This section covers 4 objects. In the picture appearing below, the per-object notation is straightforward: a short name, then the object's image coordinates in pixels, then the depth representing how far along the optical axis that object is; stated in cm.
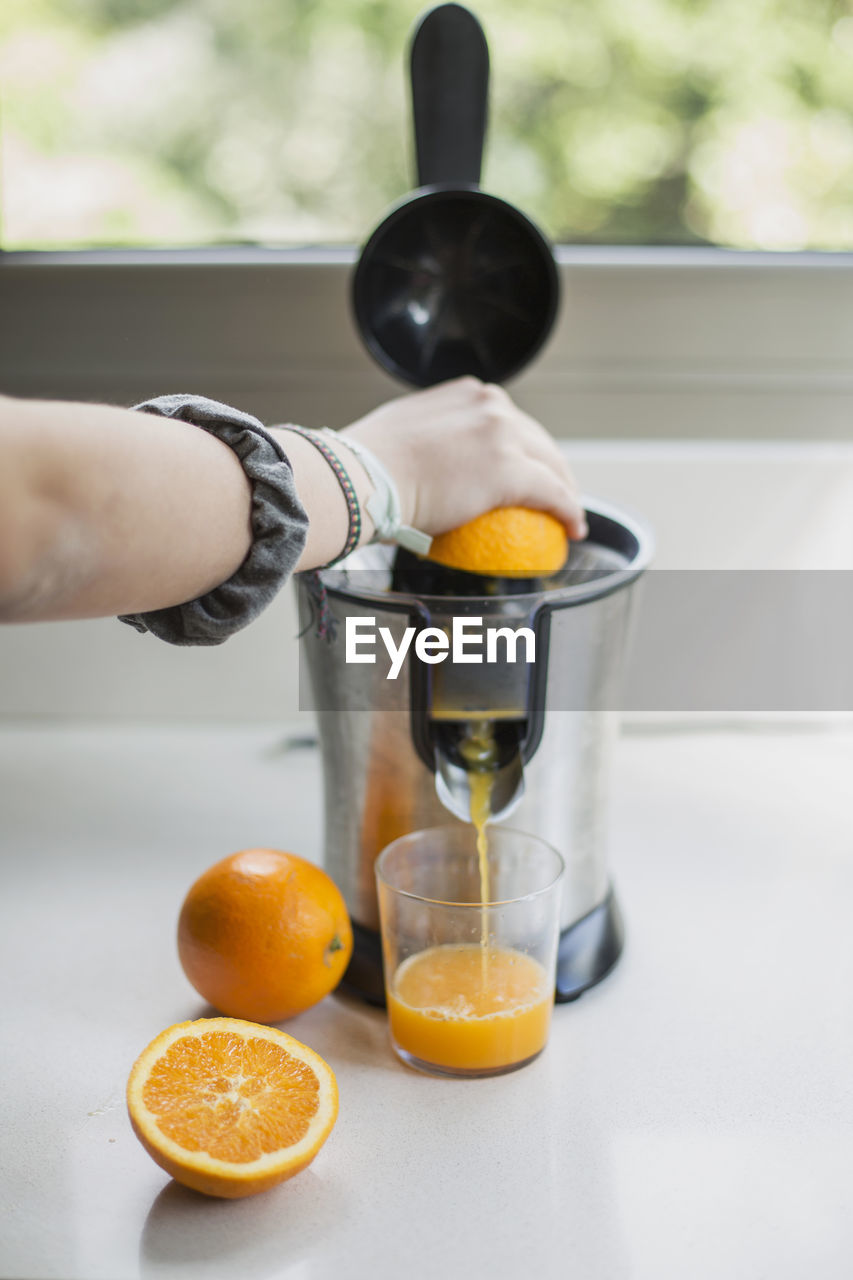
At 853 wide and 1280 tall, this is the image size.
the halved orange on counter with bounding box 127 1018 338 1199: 48
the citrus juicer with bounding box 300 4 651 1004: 59
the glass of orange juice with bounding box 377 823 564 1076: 59
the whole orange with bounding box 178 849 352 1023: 60
